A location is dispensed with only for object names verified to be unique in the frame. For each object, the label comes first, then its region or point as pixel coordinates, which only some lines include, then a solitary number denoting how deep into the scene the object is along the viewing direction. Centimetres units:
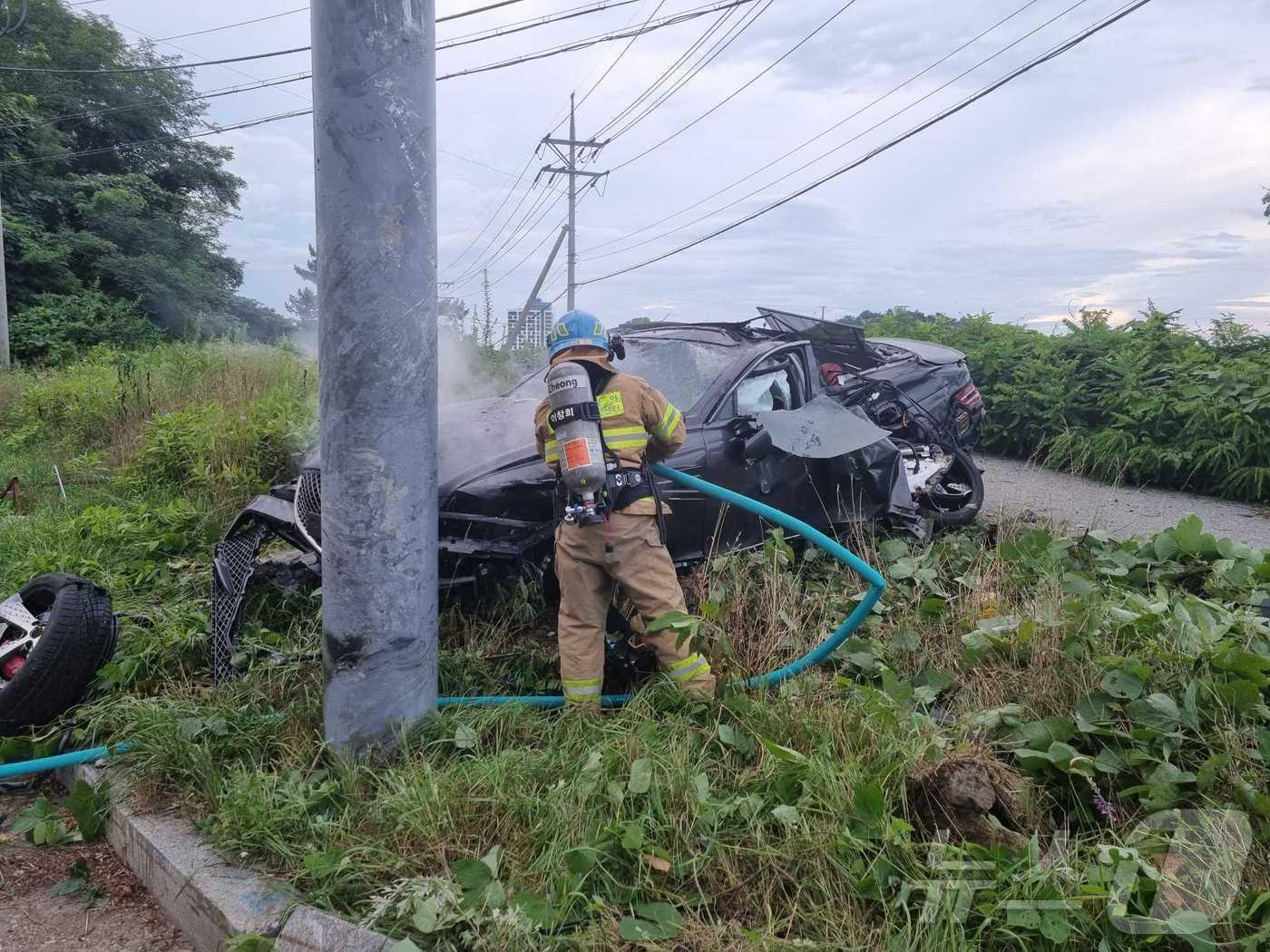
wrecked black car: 381
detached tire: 339
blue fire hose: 312
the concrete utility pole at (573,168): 2402
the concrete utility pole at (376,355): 257
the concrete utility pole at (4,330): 1480
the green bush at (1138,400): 873
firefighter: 338
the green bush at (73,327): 1872
